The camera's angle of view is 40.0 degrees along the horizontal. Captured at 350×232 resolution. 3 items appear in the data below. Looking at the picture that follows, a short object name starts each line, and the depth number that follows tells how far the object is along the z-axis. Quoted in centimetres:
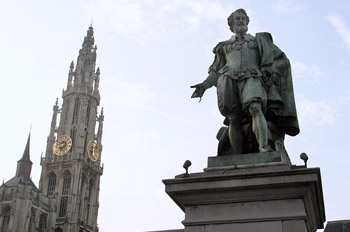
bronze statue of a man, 581
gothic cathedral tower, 8319
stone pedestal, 496
